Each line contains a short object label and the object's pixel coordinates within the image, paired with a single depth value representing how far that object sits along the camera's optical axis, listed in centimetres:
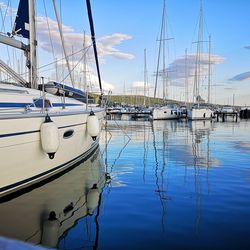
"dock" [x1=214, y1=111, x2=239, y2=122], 4731
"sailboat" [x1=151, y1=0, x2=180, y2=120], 3528
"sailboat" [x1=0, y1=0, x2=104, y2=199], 479
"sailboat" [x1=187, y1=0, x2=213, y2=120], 3701
